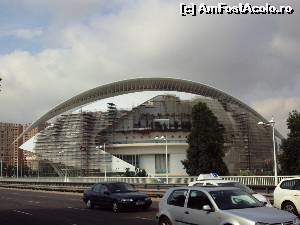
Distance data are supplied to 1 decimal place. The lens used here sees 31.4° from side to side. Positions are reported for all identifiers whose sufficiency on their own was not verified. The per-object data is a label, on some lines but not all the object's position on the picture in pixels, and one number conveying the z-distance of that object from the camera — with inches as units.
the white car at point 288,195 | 697.6
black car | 920.3
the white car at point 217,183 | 831.0
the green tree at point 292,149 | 1917.4
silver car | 426.9
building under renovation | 3914.9
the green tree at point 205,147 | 2092.8
